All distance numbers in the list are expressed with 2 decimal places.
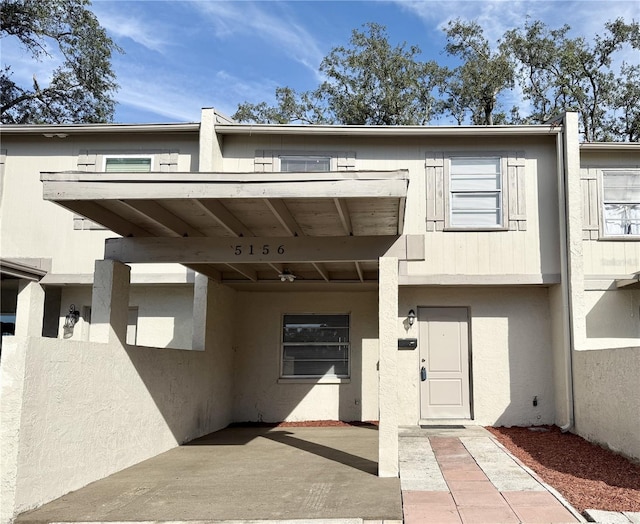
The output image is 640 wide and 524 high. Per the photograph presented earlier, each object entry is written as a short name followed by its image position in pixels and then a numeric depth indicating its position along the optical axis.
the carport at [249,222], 5.98
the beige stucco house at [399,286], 10.03
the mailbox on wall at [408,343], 10.84
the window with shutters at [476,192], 10.59
